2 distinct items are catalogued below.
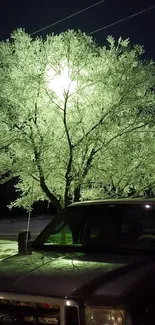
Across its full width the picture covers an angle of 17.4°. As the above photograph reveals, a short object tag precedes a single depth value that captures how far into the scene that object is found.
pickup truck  3.22
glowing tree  12.52
